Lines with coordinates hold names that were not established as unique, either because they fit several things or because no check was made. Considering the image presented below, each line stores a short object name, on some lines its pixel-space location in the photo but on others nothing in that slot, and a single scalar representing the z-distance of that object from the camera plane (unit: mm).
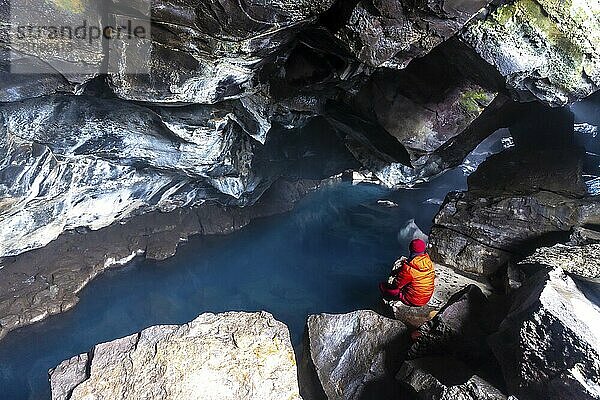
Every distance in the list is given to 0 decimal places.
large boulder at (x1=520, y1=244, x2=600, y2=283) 5492
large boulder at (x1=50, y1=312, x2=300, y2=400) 4371
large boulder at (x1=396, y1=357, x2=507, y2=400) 4336
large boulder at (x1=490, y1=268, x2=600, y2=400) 3754
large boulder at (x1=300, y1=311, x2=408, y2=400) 5879
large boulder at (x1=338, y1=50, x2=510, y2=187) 6141
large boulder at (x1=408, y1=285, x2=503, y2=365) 5522
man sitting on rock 6793
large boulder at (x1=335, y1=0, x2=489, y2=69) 4410
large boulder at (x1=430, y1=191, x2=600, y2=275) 7785
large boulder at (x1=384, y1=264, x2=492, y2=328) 7066
